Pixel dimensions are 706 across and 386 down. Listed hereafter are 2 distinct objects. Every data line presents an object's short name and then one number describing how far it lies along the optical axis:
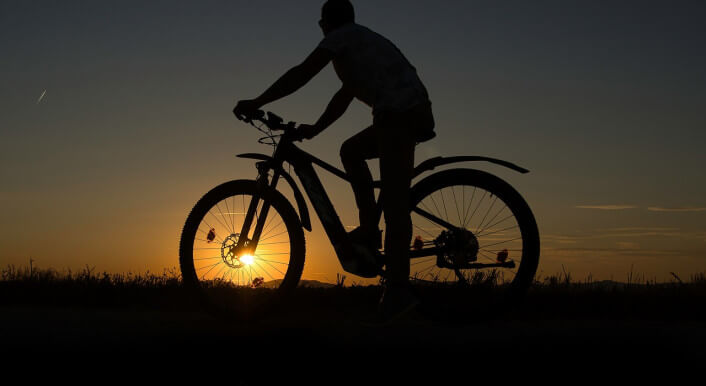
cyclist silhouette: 5.07
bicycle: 5.44
